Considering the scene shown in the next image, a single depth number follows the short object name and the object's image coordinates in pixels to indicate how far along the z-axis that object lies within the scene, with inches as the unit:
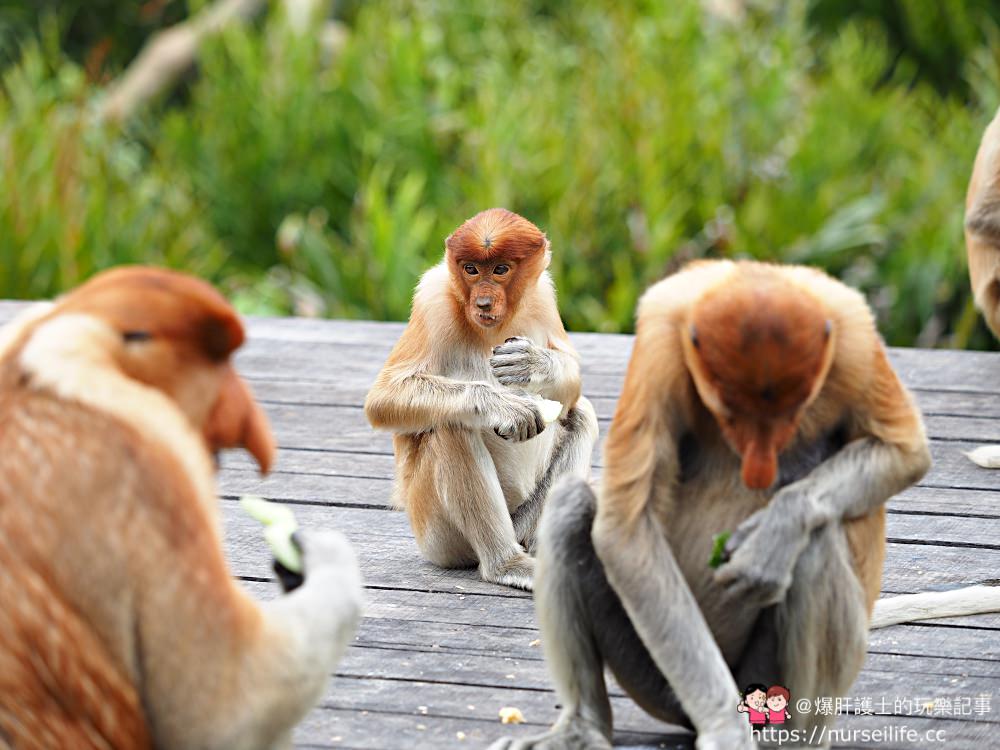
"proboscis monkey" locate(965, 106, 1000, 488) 234.1
